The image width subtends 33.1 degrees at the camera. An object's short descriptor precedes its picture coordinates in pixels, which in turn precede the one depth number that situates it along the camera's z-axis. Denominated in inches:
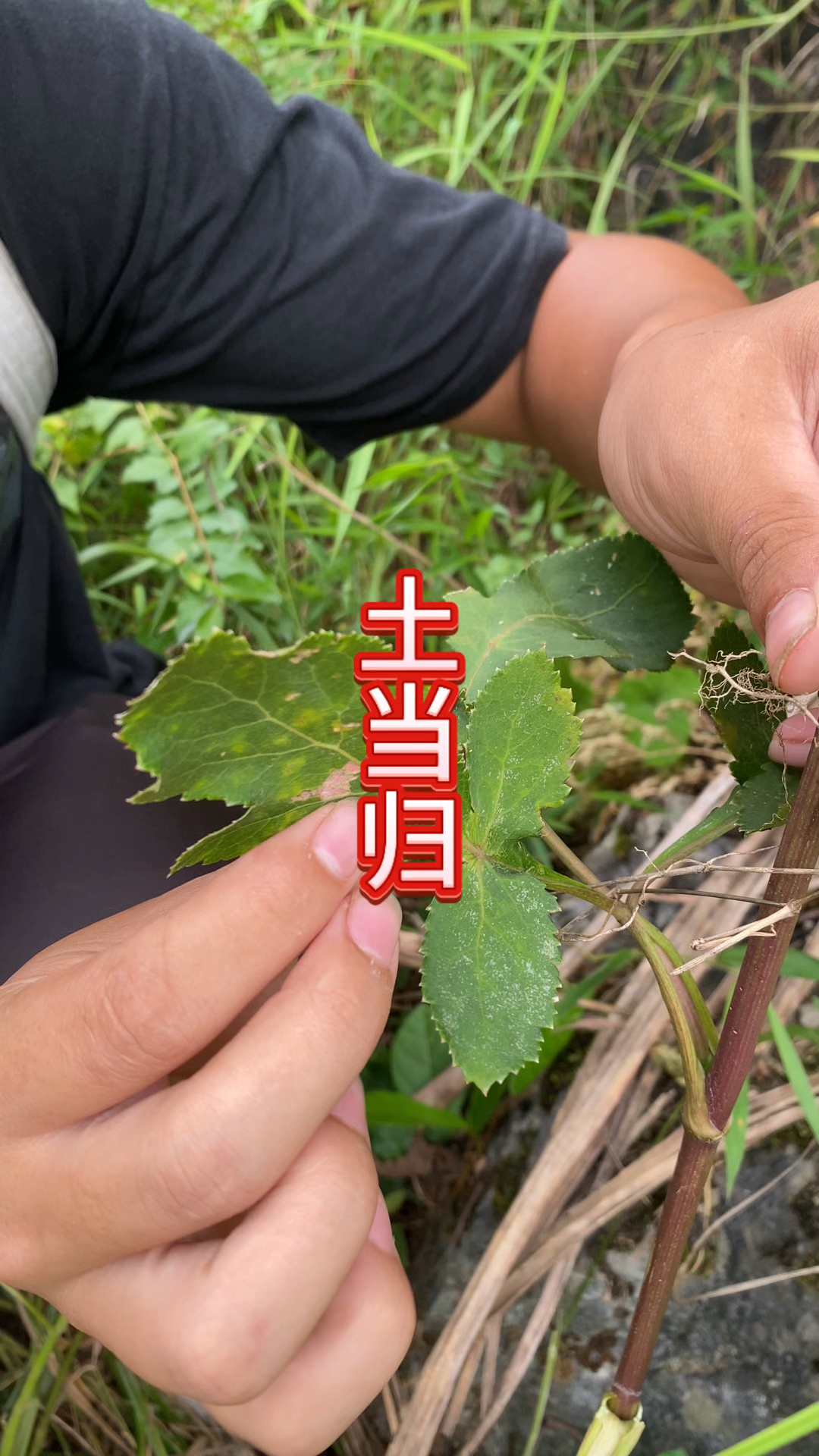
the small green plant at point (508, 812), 10.4
